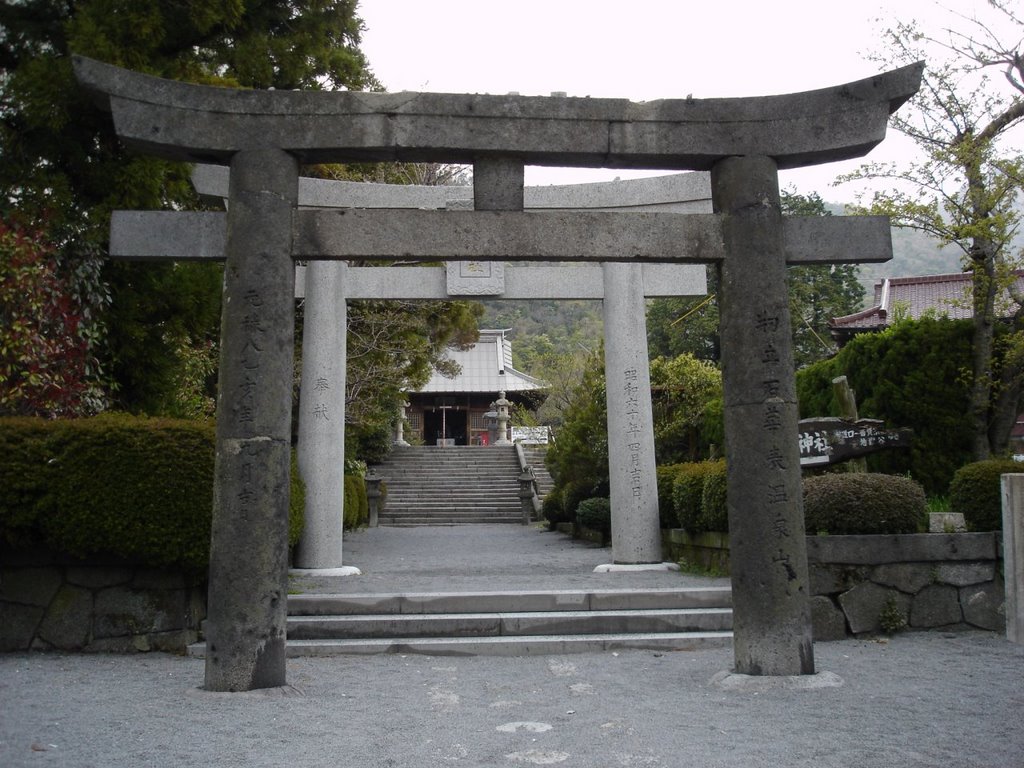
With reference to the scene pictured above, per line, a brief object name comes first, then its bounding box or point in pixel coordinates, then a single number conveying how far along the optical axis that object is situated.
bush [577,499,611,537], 15.23
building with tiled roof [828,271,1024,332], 24.34
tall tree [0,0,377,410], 8.02
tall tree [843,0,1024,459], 10.13
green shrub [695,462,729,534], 9.39
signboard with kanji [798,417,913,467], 8.97
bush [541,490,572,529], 19.44
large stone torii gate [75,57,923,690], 5.39
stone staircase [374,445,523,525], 23.91
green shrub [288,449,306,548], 9.52
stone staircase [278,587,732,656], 6.91
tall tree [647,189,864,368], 26.61
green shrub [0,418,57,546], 6.16
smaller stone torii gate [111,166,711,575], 10.45
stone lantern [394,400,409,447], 31.52
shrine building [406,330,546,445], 36.53
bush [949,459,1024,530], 7.41
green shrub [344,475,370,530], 17.62
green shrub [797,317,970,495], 10.91
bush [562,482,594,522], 17.00
